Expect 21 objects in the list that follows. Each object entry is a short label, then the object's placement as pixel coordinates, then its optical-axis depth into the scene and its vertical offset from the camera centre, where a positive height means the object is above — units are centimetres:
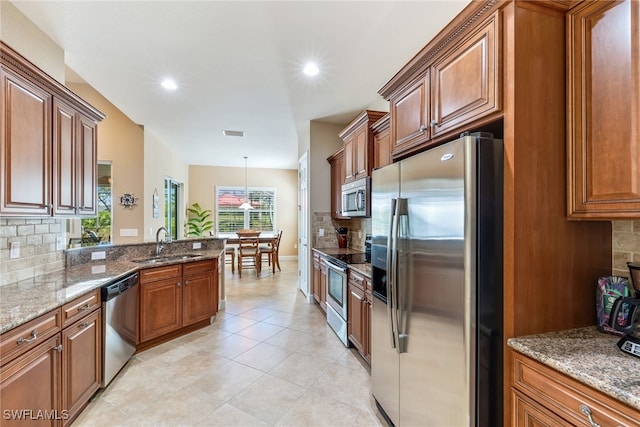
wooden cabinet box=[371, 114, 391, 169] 288 +78
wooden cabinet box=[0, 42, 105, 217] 172 +51
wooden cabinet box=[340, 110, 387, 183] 320 +85
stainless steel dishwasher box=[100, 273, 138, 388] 222 -91
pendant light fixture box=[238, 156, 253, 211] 897 +73
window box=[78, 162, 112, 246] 481 +11
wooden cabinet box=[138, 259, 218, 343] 291 -90
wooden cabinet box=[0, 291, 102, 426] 135 -85
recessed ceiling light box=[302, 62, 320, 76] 287 +151
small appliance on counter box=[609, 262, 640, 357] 111 -42
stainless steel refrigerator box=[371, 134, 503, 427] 127 -35
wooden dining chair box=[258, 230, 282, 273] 724 -84
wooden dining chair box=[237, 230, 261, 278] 690 -77
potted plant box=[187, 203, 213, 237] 820 -14
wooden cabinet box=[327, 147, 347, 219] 416 +55
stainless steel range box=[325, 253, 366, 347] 304 -83
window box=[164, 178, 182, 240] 663 +31
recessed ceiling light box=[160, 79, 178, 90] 325 +153
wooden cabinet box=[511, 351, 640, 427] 90 -65
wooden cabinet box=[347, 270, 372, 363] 255 -93
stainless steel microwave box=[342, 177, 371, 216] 317 +22
